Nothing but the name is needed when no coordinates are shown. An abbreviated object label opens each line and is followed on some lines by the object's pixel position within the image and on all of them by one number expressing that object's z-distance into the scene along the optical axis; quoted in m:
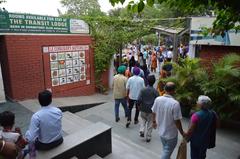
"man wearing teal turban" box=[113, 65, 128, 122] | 5.18
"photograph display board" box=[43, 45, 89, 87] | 6.45
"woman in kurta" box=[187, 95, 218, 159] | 2.95
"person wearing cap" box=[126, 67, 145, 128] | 4.90
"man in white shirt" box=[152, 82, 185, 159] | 2.96
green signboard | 5.24
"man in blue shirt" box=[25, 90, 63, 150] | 2.58
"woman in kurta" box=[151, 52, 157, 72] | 12.48
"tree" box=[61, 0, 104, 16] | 35.27
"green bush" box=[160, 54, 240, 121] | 5.06
